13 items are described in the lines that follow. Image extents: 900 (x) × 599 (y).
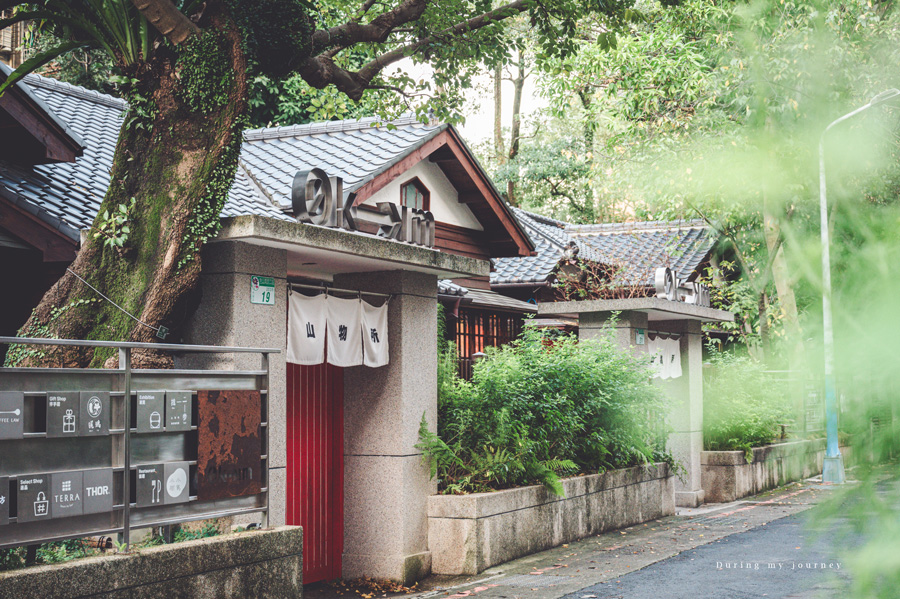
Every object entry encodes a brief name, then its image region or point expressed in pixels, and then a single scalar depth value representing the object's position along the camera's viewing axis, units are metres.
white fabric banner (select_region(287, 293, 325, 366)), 9.66
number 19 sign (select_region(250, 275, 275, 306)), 8.95
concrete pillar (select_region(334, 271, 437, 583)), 10.49
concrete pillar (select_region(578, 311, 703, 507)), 15.34
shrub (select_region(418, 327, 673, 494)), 11.50
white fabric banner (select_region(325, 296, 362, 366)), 10.17
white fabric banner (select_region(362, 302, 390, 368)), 10.55
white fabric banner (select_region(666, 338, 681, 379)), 17.03
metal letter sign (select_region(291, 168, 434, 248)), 9.33
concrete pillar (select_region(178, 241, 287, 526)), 8.70
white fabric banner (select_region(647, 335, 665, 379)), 15.88
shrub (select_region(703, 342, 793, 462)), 18.00
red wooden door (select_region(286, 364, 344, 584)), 10.34
